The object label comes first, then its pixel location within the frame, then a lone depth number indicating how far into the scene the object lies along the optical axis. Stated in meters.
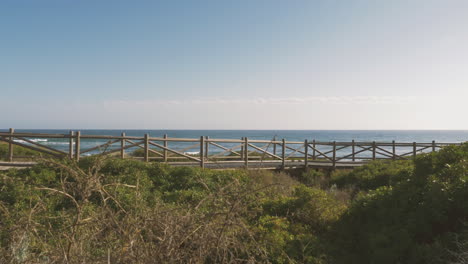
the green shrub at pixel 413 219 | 5.08
